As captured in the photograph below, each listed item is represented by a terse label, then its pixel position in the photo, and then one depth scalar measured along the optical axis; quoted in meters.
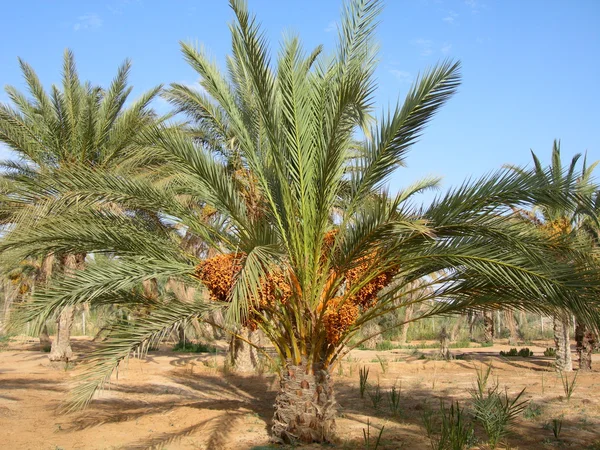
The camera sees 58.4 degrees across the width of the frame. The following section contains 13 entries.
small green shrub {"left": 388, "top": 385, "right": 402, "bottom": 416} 8.59
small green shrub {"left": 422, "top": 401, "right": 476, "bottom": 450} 5.52
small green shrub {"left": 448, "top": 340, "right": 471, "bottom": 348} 25.88
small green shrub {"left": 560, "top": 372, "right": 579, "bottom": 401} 9.11
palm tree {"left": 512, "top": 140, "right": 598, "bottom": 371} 13.37
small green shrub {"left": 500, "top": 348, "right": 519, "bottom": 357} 18.61
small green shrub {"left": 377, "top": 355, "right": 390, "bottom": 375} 13.50
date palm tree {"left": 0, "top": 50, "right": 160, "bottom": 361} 12.69
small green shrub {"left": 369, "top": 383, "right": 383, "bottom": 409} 9.16
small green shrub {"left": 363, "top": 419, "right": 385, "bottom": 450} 6.04
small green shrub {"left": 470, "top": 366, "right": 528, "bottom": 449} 6.48
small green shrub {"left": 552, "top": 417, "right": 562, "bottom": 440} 6.79
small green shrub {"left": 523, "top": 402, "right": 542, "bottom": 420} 8.23
